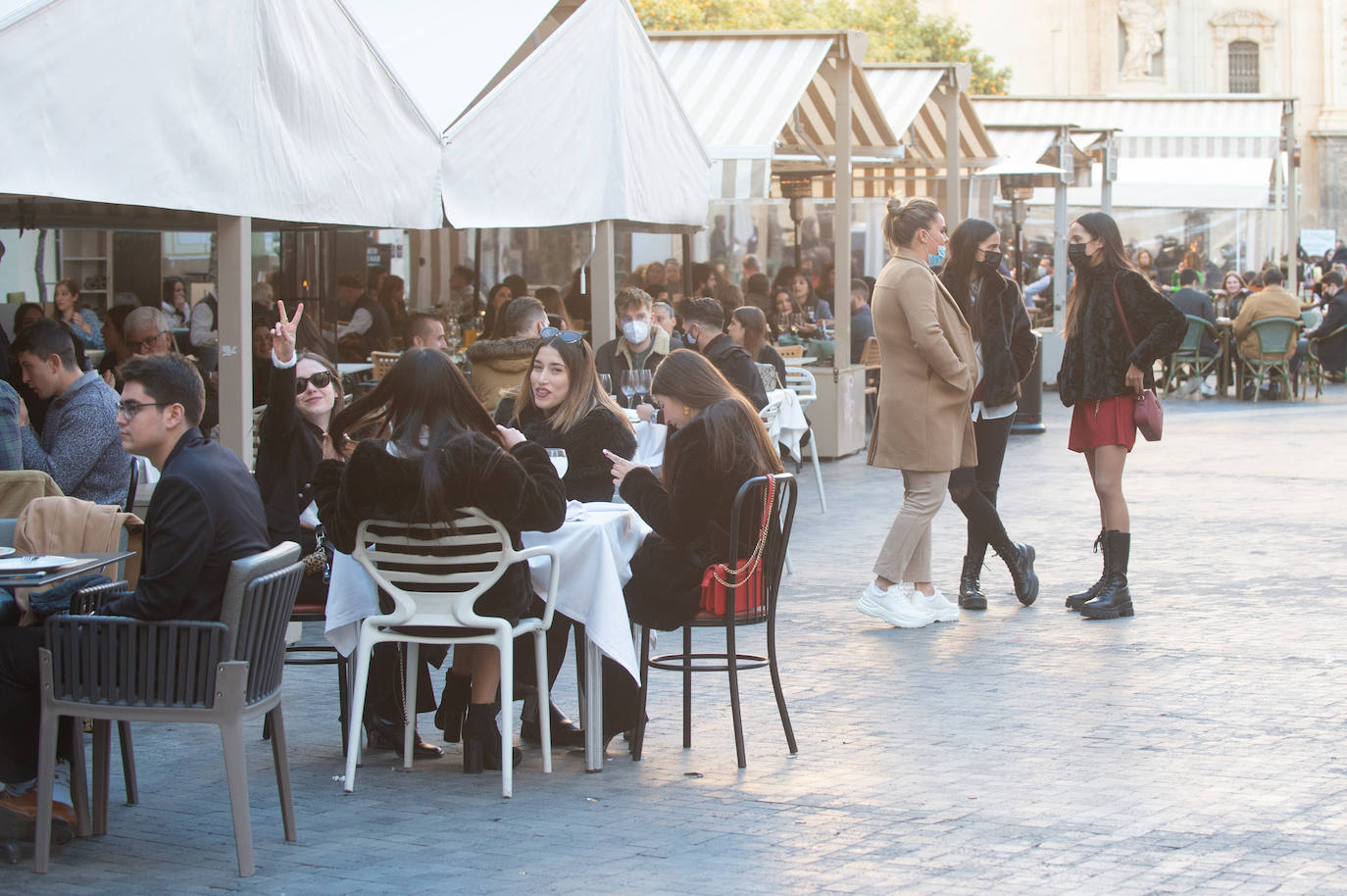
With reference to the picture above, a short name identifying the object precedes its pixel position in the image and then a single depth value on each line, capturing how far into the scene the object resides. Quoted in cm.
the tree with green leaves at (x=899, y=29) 5512
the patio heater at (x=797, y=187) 2014
